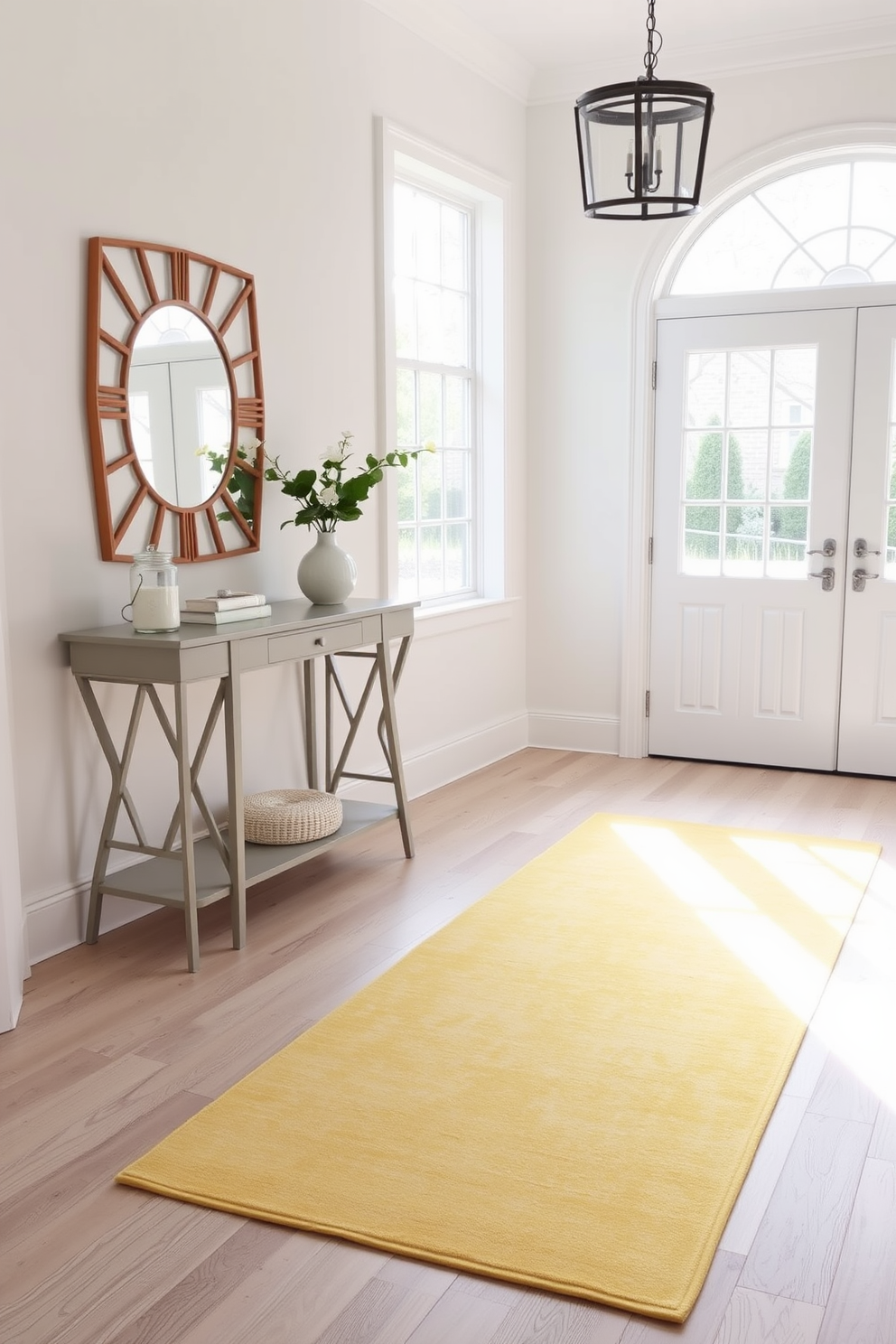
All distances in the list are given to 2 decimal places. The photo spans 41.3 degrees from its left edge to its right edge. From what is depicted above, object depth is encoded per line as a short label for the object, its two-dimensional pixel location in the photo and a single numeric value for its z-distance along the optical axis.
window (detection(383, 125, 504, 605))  4.93
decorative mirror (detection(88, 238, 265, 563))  3.23
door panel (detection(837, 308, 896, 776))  5.00
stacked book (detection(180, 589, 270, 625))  3.31
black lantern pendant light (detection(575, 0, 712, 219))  2.44
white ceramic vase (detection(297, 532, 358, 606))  3.79
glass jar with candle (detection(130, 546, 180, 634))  3.13
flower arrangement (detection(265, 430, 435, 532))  3.78
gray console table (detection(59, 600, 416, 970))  3.03
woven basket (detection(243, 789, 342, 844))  3.58
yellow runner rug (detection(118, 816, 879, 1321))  1.99
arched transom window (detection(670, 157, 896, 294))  5.02
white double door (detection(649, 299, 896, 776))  5.07
